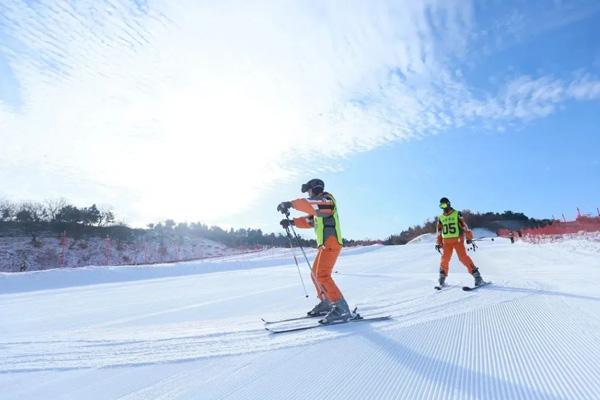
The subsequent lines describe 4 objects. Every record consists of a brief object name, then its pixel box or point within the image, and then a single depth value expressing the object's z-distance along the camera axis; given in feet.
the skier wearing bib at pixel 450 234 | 25.70
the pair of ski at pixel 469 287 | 22.60
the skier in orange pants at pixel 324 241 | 16.44
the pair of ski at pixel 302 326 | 14.86
